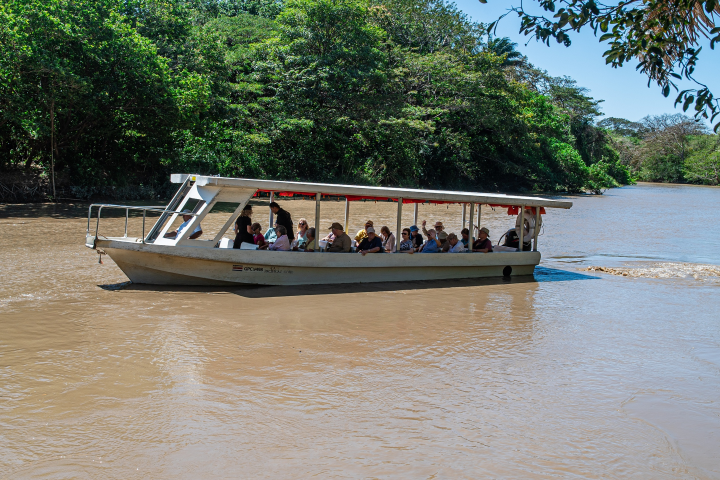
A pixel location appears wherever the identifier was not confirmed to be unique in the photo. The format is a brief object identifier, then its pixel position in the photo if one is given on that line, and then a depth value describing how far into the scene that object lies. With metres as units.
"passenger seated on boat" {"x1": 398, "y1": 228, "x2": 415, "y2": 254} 12.49
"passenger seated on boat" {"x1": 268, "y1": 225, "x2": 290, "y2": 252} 11.16
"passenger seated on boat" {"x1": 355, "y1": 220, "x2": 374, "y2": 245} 13.16
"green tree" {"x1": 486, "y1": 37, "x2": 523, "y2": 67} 54.59
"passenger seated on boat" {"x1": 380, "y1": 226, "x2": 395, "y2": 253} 12.42
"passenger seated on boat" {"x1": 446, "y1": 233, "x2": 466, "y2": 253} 13.07
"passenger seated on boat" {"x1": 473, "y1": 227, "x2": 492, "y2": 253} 13.48
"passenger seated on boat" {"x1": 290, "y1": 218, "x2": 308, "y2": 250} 11.50
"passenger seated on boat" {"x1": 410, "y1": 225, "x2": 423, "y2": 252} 13.12
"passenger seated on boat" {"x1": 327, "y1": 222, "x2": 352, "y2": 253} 11.65
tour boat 10.30
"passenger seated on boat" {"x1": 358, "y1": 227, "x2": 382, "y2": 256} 12.00
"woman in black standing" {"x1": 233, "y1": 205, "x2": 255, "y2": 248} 11.10
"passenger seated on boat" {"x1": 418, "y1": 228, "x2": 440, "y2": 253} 12.81
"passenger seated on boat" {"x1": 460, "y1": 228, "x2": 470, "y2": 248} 13.53
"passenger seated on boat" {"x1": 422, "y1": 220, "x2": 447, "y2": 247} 13.19
